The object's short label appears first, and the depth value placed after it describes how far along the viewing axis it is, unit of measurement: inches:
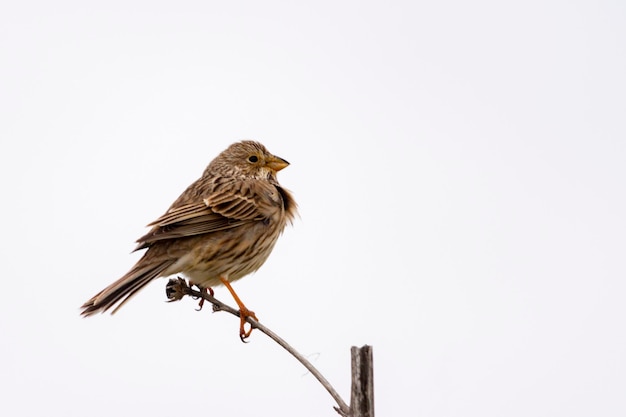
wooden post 231.5
